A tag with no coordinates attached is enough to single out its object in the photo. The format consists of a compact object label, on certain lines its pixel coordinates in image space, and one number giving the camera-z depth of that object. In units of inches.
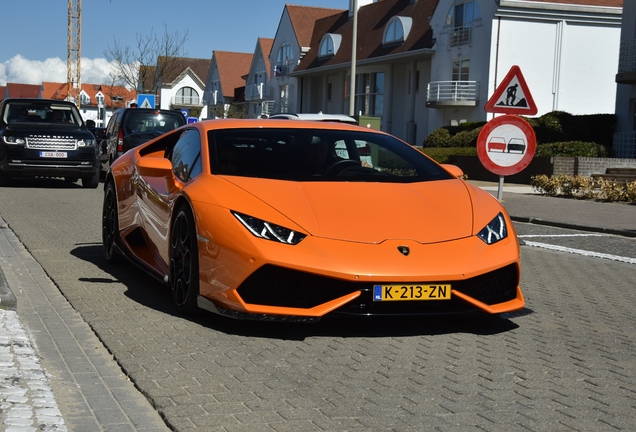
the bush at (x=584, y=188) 804.6
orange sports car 213.0
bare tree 2664.9
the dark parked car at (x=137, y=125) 835.4
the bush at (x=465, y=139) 1433.3
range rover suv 752.3
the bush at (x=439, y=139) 1546.5
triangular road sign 502.0
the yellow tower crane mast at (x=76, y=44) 4485.7
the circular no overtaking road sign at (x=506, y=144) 478.9
